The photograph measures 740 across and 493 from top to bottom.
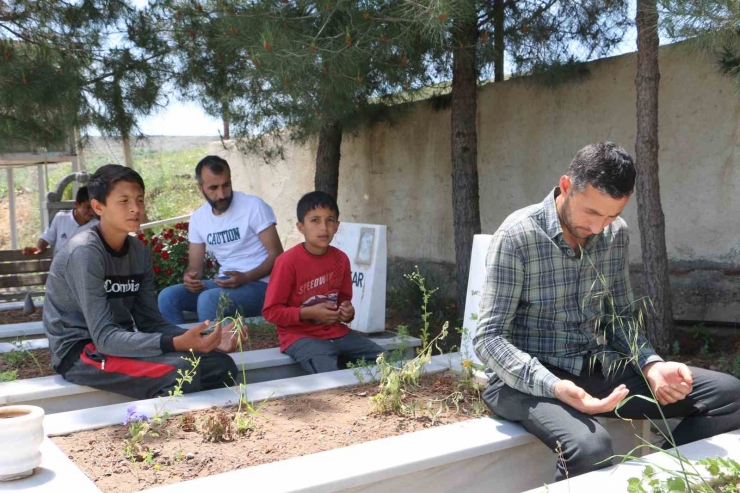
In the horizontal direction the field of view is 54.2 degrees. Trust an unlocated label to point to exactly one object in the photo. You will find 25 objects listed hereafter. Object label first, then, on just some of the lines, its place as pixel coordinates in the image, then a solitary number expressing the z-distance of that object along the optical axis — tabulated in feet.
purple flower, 9.04
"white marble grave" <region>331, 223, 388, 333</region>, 15.88
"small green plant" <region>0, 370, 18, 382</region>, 12.07
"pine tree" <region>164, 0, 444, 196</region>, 14.60
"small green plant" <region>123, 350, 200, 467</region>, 8.46
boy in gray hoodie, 10.34
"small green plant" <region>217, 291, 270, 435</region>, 9.36
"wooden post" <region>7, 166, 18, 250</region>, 35.40
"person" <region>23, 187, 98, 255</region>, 20.74
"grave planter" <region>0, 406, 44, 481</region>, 7.09
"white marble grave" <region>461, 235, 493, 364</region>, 12.25
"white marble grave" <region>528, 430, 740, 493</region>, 7.32
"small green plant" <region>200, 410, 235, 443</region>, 9.10
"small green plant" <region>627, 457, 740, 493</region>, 6.97
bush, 23.12
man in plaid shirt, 8.03
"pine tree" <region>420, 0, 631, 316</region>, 19.01
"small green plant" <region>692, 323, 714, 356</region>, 15.40
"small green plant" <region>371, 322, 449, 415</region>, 10.09
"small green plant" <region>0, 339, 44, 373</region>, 13.50
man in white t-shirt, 16.02
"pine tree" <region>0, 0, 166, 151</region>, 17.39
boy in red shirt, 12.66
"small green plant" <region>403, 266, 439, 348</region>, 11.78
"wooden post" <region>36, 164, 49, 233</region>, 32.66
